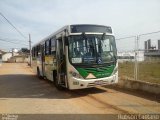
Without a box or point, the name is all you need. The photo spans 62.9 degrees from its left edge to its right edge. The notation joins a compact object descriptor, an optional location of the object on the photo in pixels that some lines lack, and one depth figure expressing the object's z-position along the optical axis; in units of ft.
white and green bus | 19.08
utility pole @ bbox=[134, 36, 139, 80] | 22.27
